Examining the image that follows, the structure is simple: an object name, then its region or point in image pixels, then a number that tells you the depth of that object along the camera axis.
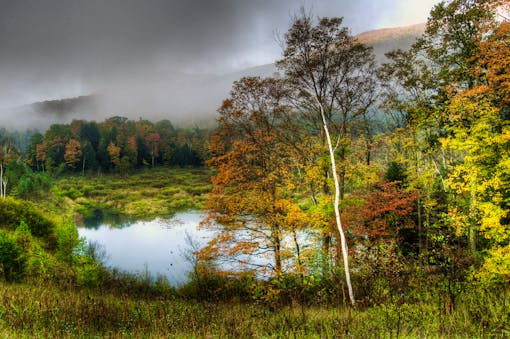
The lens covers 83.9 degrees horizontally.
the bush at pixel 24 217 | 21.42
